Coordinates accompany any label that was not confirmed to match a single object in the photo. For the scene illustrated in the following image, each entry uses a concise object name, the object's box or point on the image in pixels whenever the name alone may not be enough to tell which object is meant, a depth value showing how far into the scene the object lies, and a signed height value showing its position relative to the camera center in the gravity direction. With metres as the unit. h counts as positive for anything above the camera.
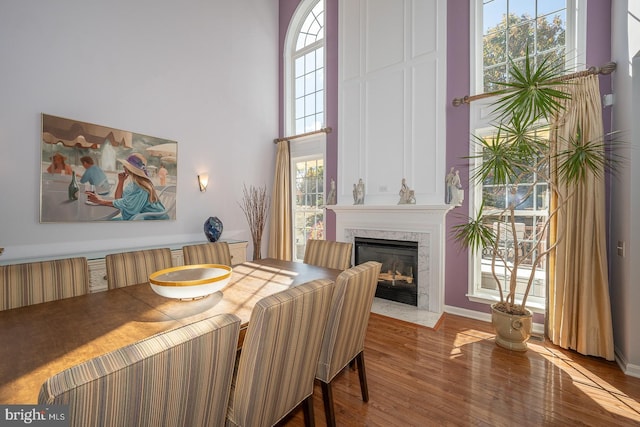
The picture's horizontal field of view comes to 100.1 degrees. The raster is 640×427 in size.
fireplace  3.19 -0.32
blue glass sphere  3.73 -0.26
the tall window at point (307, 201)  4.57 +0.17
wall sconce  3.83 +0.42
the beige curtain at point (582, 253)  2.27 -0.39
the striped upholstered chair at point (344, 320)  1.39 -0.61
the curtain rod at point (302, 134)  4.21 +1.26
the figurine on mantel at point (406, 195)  3.37 +0.19
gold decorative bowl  1.46 -0.43
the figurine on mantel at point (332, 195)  4.12 +0.23
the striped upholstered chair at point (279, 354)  0.98 -0.58
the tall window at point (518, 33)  2.76 +1.94
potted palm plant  2.19 +0.39
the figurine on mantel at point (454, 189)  3.06 +0.24
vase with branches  4.38 -0.01
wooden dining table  0.88 -0.52
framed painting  2.67 +0.42
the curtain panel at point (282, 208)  4.64 +0.04
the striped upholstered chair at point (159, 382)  0.57 -0.43
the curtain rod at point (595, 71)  2.28 +1.22
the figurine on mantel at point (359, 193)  3.79 +0.24
